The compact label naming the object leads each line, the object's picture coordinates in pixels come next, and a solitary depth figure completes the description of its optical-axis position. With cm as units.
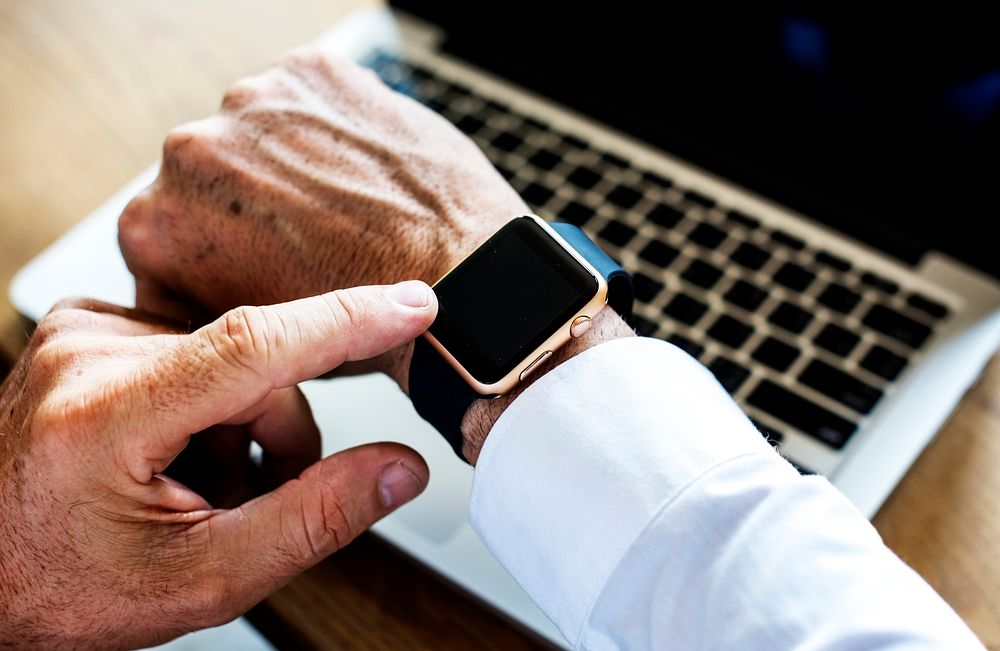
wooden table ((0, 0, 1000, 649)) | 66
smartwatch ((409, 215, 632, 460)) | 58
